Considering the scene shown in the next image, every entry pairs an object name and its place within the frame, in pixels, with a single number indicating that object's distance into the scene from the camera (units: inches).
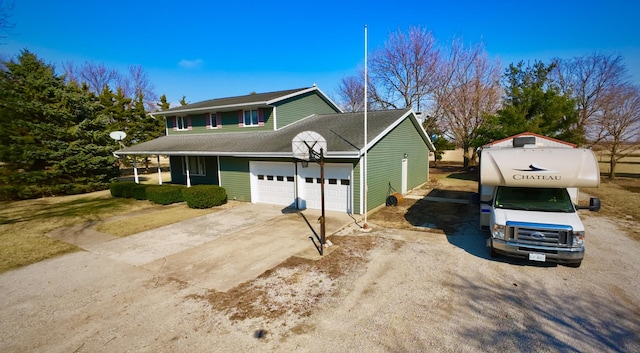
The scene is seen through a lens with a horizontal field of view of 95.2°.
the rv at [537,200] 267.0
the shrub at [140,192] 696.4
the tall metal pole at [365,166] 390.7
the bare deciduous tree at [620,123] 947.3
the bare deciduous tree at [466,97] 1154.0
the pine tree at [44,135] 739.4
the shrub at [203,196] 593.3
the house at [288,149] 534.6
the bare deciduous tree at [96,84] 1788.4
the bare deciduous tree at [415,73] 1189.1
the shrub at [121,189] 732.7
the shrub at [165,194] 645.9
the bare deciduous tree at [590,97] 1061.3
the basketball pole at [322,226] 335.0
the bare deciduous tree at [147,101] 1918.8
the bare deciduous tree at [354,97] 1712.6
